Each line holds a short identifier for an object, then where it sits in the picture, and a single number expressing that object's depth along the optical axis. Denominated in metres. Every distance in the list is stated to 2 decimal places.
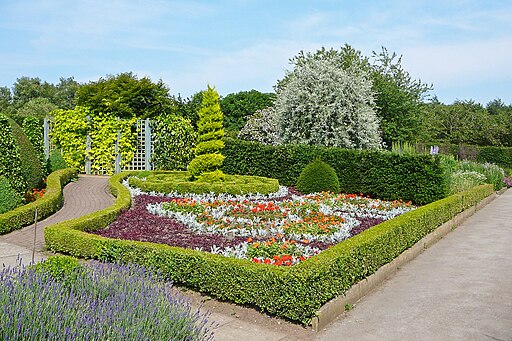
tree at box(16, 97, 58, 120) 39.28
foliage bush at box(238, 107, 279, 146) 22.03
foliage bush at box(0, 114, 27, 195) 9.66
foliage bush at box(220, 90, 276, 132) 29.62
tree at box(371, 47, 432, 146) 20.75
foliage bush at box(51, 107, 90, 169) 18.56
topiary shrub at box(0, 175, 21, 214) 8.89
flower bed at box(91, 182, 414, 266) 6.78
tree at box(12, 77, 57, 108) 46.56
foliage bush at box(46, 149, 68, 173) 15.75
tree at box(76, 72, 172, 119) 19.22
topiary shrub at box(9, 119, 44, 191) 11.05
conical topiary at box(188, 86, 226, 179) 13.41
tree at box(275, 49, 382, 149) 16.94
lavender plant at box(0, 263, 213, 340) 2.77
